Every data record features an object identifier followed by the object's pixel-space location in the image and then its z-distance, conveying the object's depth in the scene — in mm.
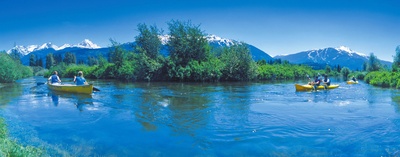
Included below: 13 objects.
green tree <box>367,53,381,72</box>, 79875
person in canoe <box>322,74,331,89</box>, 28611
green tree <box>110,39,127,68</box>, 70125
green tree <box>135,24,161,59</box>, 61312
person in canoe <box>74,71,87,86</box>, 23875
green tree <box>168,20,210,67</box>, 53344
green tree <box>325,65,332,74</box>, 128050
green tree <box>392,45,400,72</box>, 60028
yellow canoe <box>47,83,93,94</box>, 22878
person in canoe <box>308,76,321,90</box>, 27497
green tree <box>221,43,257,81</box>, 51438
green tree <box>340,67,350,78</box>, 104762
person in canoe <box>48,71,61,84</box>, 28181
